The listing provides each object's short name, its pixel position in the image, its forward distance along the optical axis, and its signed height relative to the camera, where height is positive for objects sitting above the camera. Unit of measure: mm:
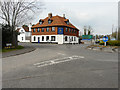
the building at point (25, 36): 41444 +2789
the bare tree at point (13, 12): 15031 +5322
